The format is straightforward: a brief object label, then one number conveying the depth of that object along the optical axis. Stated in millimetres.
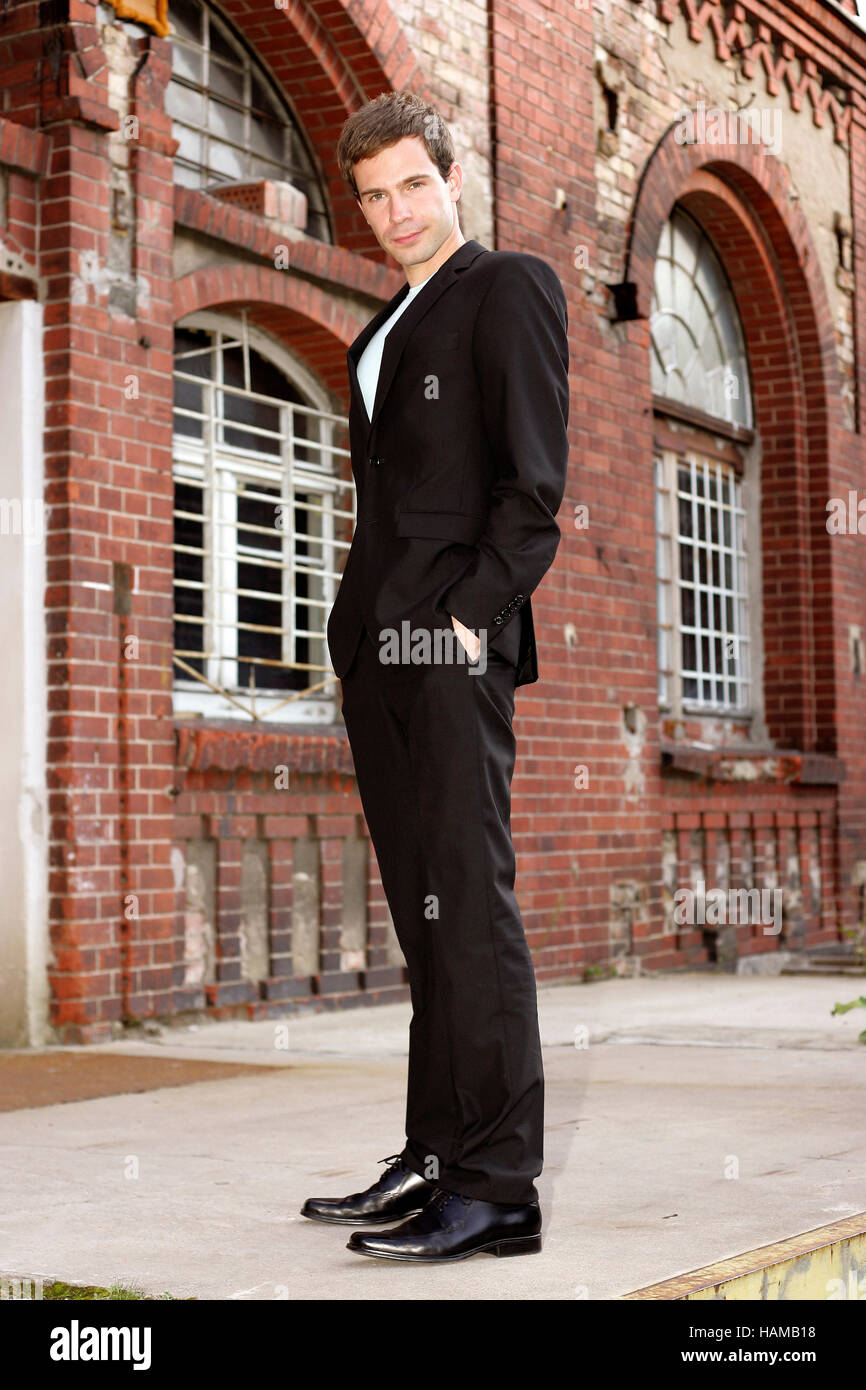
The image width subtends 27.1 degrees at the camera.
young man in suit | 2742
